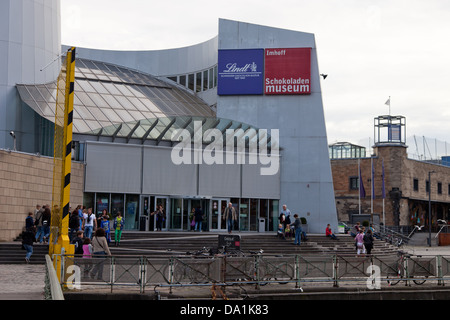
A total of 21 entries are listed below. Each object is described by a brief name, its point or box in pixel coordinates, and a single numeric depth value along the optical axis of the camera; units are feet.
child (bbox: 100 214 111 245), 98.27
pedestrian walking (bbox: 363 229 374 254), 88.43
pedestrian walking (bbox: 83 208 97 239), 95.66
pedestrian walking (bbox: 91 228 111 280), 64.85
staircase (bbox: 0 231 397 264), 93.20
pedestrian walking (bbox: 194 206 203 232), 128.36
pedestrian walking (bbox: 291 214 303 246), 109.70
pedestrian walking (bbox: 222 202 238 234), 114.83
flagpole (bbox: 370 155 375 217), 203.61
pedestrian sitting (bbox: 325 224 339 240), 125.29
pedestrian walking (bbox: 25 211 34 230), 88.89
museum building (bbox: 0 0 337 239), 128.67
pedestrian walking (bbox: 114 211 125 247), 101.50
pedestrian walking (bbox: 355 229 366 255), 92.89
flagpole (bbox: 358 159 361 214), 206.28
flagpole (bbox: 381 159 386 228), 199.93
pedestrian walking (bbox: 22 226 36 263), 85.25
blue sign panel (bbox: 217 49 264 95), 150.71
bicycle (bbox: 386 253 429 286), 73.61
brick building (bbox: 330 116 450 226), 208.44
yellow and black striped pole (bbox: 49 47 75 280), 58.95
